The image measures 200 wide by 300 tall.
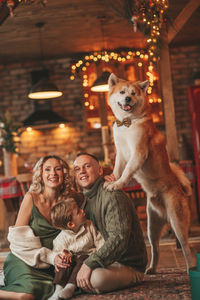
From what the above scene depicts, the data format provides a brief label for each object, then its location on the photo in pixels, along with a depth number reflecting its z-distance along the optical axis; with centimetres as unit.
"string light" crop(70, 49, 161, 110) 654
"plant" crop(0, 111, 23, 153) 566
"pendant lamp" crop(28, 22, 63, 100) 618
